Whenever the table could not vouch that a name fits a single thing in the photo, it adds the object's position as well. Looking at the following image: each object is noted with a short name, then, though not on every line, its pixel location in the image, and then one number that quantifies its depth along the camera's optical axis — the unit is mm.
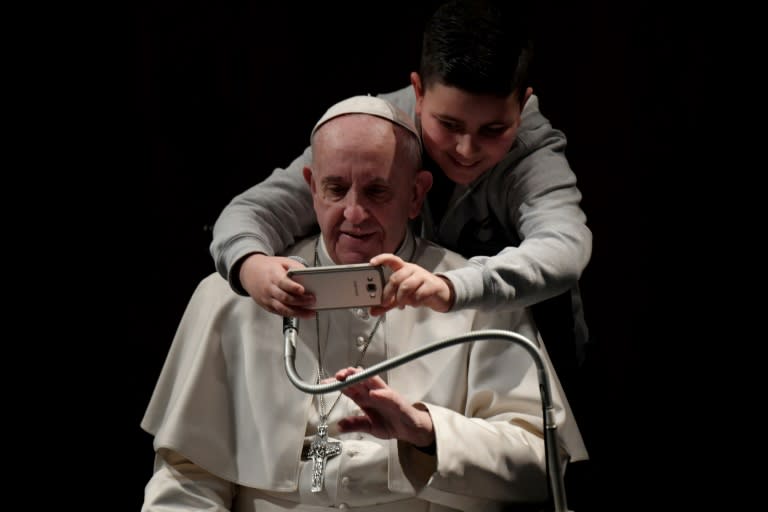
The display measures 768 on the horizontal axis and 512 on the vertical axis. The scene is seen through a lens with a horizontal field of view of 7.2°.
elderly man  8680
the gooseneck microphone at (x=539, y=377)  8375
